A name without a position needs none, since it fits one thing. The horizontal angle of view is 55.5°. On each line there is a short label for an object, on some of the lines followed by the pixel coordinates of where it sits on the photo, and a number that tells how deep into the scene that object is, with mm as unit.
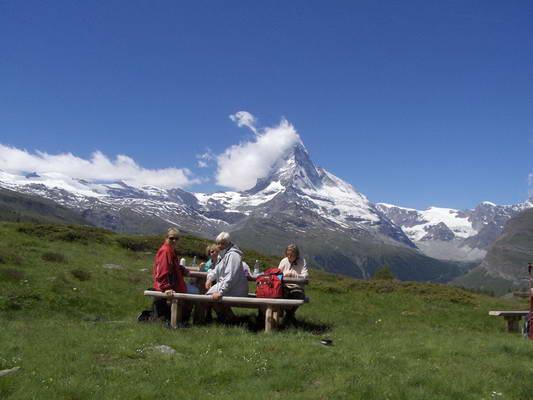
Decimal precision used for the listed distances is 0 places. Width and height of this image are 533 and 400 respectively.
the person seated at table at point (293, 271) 15367
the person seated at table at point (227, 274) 14289
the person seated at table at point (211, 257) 16153
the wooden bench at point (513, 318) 17453
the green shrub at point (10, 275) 19333
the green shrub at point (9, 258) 22191
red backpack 14609
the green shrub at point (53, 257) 25953
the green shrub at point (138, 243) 39781
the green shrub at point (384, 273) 50781
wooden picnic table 13672
